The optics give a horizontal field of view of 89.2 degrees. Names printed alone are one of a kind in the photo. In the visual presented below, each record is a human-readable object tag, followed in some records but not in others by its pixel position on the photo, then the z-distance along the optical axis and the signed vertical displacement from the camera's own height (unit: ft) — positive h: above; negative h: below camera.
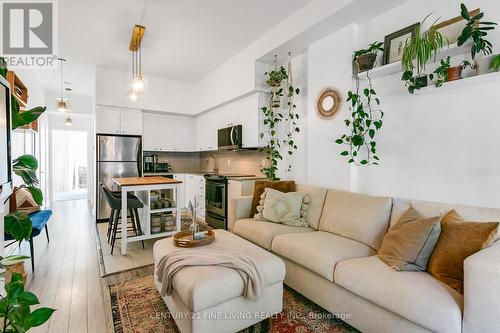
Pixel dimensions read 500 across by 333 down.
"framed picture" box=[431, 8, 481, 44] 6.69 +3.73
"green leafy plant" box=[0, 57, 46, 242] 4.87 -0.12
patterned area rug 5.98 -3.82
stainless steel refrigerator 16.31 +0.44
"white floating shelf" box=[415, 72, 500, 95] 6.19 +2.15
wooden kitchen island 10.44 -1.52
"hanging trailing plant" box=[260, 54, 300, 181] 12.45 +2.42
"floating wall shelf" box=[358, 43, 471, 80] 6.69 +3.08
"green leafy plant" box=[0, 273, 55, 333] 3.24 -1.88
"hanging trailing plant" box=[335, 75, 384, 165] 8.91 +1.38
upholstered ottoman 5.04 -2.82
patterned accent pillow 9.33 -1.62
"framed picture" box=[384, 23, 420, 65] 7.86 +3.94
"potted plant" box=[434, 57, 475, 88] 6.74 +2.53
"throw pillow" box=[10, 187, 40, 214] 10.36 -1.50
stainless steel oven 13.75 -1.97
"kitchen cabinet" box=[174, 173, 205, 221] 16.19 -1.53
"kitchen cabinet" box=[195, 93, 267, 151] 13.53 +2.85
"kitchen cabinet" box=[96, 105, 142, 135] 16.43 +3.09
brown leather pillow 10.60 -0.95
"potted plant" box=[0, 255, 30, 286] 3.80 -1.43
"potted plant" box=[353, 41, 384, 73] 8.45 +3.68
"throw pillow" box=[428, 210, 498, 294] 4.92 -1.67
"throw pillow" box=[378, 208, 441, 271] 5.58 -1.82
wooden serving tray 6.81 -2.04
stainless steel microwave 14.52 +1.68
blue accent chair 8.79 -2.01
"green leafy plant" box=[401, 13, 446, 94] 6.60 +2.98
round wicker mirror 9.93 +2.56
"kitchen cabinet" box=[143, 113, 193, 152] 18.69 +2.56
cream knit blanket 5.54 -2.25
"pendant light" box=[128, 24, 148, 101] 10.74 +5.89
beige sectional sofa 4.32 -2.38
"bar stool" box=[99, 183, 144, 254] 10.68 -1.67
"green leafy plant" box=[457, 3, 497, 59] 6.10 +3.21
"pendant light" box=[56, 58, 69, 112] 17.60 +4.25
